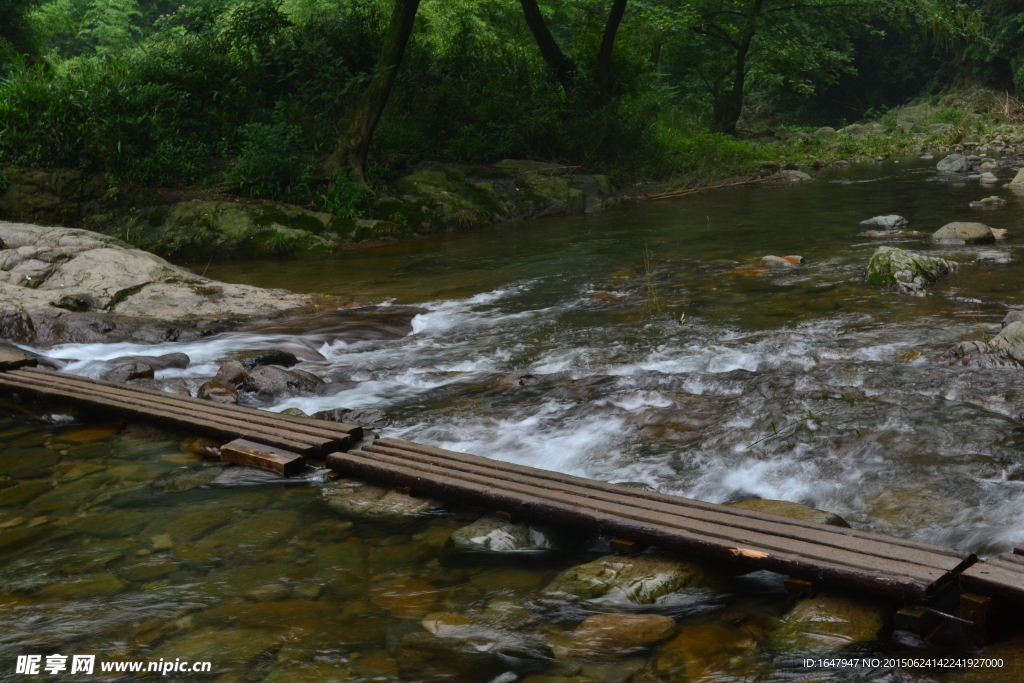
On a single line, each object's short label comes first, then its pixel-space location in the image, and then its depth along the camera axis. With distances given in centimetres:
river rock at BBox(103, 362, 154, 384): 623
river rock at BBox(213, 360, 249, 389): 605
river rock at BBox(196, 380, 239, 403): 573
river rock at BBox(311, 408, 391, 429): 521
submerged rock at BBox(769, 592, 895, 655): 254
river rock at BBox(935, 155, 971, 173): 1816
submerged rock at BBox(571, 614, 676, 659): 260
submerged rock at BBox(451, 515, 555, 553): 340
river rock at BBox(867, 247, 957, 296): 758
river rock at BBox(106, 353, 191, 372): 663
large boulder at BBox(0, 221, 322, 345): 754
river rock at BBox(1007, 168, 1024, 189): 1425
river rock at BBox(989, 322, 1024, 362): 518
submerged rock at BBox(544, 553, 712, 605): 293
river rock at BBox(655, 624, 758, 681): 246
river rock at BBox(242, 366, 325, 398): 594
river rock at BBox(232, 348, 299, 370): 655
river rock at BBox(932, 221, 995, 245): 940
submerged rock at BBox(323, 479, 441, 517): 378
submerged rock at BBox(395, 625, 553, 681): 253
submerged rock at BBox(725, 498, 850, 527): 321
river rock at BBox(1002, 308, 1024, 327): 572
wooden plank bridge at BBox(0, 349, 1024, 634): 261
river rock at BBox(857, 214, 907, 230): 1113
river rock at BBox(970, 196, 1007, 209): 1232
